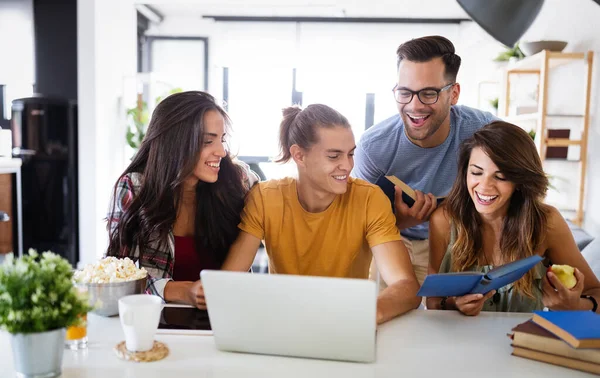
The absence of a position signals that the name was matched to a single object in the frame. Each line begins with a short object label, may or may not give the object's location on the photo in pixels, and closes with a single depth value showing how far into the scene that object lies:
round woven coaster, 1.04
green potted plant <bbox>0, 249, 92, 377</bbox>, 0.90
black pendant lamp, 0.84
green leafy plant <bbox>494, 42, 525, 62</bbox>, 3.88
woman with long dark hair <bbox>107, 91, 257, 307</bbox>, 1.67
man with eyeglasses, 1.99
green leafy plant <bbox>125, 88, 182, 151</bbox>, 5.01
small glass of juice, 1.09
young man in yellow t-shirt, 1.72
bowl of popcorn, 1.25
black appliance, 4.31
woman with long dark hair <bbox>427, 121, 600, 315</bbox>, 1.60
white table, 1.00
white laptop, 0.98
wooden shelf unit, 3.24
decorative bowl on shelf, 3.38
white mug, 1.03
